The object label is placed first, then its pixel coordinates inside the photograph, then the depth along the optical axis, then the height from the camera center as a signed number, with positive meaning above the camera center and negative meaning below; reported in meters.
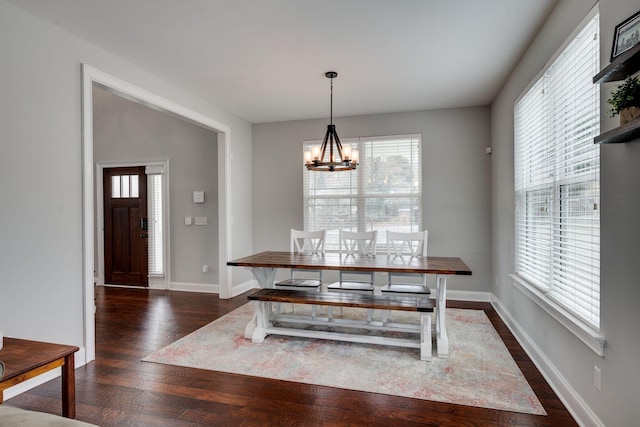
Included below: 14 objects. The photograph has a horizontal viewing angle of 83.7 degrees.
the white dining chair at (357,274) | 3.60 -0.74
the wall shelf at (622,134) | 1.41 +0.33
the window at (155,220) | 5.76 -0.09
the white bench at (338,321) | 2.91 -1.02
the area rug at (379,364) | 2.39 -1.20
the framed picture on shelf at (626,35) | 1.47 +0.76
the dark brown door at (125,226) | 5.86 -0.19
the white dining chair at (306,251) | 3.79 -0.45
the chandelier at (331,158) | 3.70 +0.58
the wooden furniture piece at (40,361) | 1.67 -0.70
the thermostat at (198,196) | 5.49 +0.28
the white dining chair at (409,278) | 3.38 -0.73
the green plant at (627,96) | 1.46 +0.48
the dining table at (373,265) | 2.96 -0.46
